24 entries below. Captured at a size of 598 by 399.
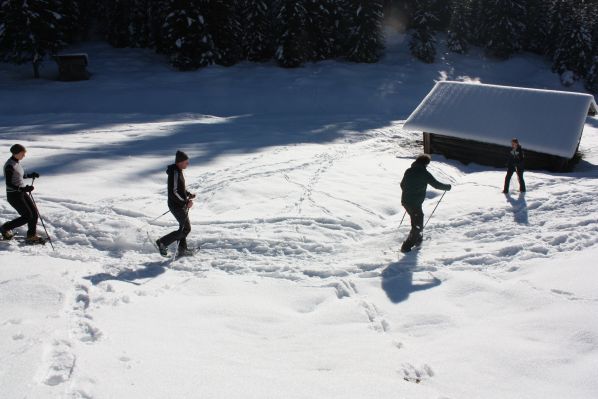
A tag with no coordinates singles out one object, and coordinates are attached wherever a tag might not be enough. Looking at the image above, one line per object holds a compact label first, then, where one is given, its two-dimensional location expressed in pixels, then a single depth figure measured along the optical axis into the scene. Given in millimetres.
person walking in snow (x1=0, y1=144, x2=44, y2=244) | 7766
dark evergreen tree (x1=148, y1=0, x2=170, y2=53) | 35250
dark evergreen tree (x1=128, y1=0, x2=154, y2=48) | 39375
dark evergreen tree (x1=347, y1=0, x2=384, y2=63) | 38625
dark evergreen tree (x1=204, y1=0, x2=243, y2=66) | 34281
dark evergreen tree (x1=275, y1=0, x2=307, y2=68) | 35250
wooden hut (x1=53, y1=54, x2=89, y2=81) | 31406
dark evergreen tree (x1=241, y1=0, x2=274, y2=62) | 37250
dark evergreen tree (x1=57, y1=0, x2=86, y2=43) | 37750
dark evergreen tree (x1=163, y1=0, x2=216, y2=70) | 33312
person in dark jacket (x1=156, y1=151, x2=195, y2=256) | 7629
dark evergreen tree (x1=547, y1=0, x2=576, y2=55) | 45281
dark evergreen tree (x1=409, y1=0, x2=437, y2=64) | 41156
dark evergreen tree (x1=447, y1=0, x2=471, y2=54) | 44719
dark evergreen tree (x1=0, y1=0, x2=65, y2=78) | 30484
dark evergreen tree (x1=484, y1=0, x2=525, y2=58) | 44375
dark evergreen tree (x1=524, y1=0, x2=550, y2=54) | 46781
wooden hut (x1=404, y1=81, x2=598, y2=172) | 17594
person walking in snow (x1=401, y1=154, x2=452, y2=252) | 8305
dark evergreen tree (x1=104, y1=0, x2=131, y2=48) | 39750
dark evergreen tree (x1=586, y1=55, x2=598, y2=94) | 41469
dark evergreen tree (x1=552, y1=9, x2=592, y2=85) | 41531
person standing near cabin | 11922
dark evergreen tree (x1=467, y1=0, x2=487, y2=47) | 46219
